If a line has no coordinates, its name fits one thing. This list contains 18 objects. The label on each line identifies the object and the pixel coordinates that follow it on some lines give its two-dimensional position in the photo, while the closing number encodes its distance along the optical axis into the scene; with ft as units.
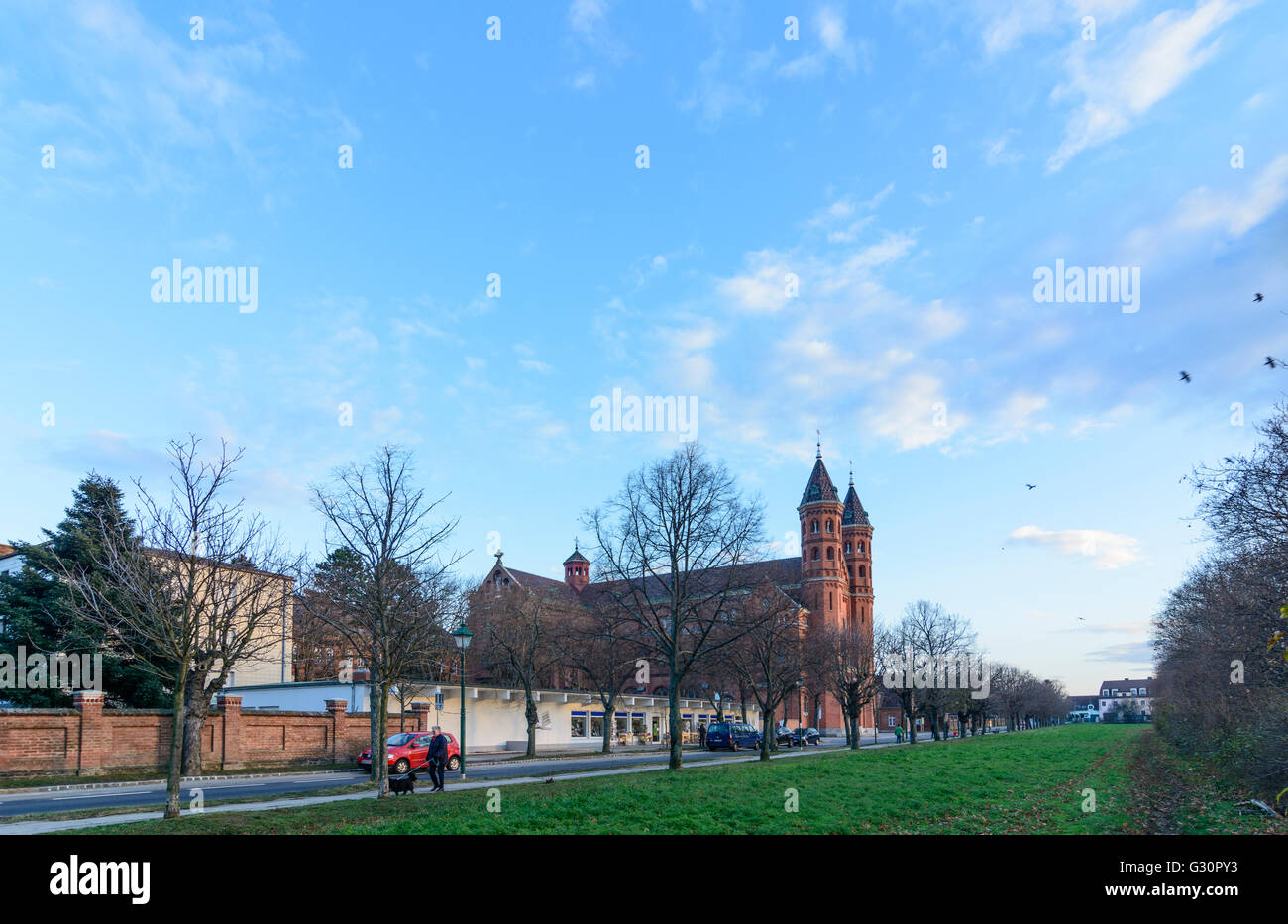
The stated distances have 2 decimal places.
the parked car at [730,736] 160.66
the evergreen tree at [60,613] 108.37
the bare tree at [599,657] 152.65
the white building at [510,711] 138.00
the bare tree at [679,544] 93.45
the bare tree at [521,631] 146.61
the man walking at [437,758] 65.46
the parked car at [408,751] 88.33
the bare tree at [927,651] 195.11
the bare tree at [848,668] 155.12
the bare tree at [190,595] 51.08
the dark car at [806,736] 187.93
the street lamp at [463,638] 75.82
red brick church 301.63
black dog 63.52
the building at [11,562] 162.98
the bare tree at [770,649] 115.85
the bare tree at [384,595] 66.03
